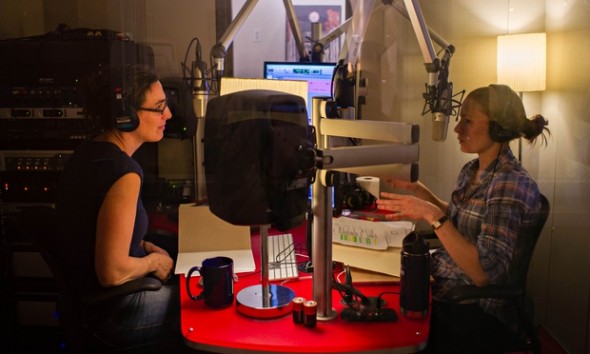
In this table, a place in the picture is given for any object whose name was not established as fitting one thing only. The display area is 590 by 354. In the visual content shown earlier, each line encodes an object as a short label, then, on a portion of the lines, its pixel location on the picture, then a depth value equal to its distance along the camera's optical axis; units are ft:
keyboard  4.88
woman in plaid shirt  4.93
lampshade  6.19
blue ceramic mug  4.13
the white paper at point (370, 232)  4.75
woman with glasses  5.06
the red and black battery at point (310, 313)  3.78
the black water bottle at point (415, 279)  3.99
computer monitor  7.70
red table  3.58
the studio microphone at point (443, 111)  5.43
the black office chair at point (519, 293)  4.90
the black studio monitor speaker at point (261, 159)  3.35
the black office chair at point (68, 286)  4.94
